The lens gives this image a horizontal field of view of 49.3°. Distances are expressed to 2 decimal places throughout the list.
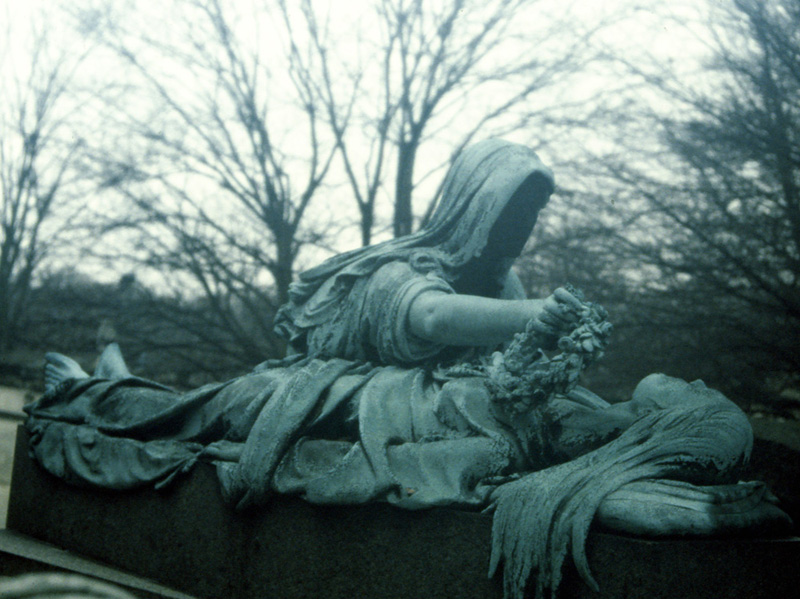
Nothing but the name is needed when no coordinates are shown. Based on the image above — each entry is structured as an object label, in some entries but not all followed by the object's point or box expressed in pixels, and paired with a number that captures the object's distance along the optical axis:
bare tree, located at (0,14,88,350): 11.56
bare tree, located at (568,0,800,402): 8.05
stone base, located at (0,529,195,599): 3.12
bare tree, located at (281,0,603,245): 9.21
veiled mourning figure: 2.35
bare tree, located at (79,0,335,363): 9.77
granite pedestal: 2.20
